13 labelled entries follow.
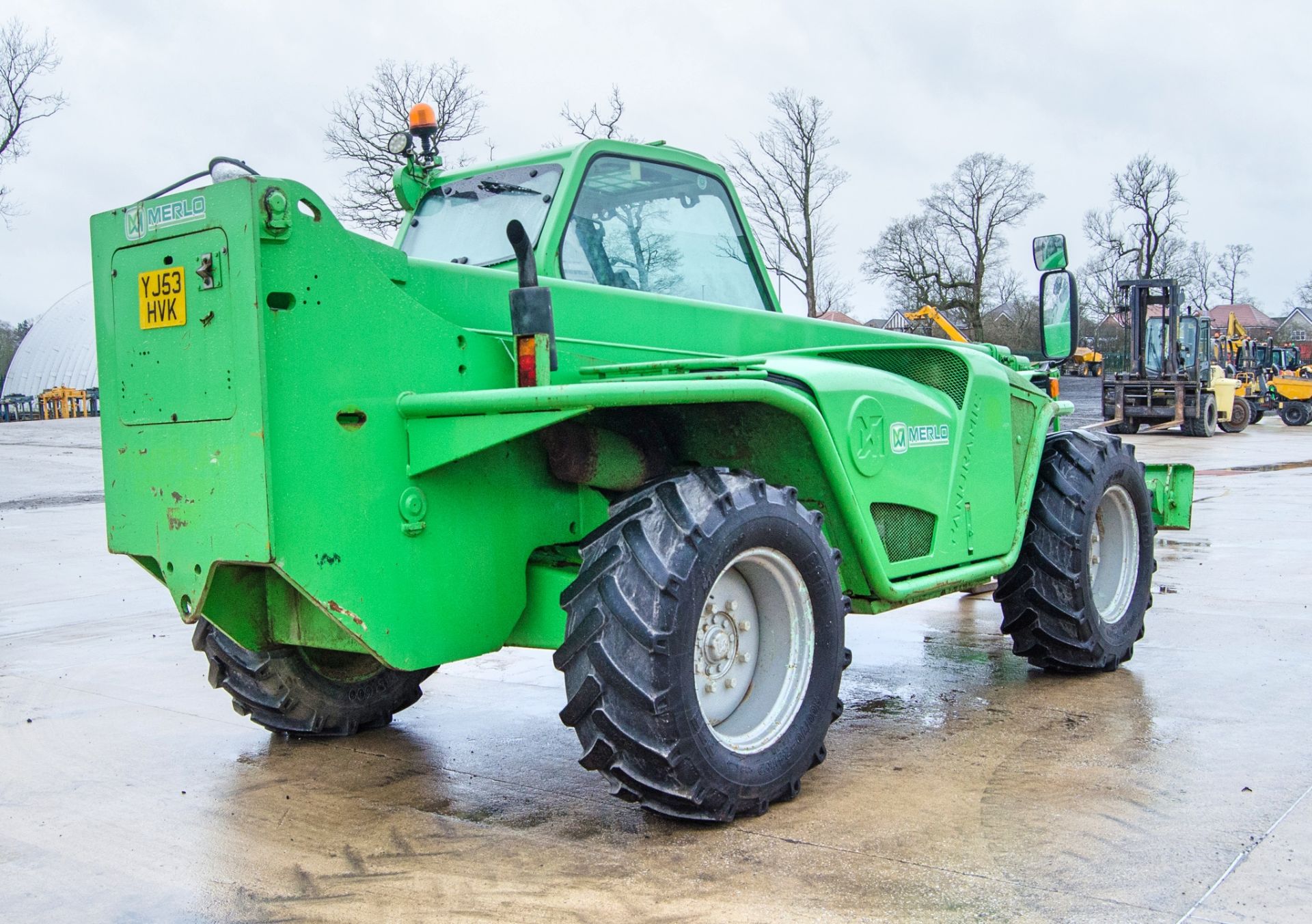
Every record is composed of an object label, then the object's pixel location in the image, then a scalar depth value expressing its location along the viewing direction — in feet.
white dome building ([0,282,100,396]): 204.44
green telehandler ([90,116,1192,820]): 11.44
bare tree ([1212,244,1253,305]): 233.96
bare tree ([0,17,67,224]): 114.32
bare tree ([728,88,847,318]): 107.24
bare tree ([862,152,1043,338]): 150.00
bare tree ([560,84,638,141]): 74.95
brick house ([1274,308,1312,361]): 266.16
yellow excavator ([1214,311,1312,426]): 110.42
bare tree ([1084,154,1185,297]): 176.65
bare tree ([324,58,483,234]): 79.51
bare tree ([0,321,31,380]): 246.68
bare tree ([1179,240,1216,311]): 185.98
